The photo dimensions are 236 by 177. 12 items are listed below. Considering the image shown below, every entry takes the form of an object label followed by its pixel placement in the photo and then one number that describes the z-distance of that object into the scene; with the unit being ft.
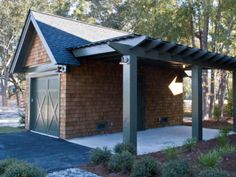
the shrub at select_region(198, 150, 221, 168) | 15.55
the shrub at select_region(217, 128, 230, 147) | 23.18
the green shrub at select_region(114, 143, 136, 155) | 19.99
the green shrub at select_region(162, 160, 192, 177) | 13.90
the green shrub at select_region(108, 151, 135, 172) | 16.53
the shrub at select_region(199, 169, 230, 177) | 12.47
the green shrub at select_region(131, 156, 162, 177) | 15.21
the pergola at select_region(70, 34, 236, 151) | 22.27
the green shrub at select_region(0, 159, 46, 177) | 13.41
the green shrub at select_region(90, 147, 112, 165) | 18.38
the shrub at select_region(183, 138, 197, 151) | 22.22
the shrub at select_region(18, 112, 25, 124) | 40.11
